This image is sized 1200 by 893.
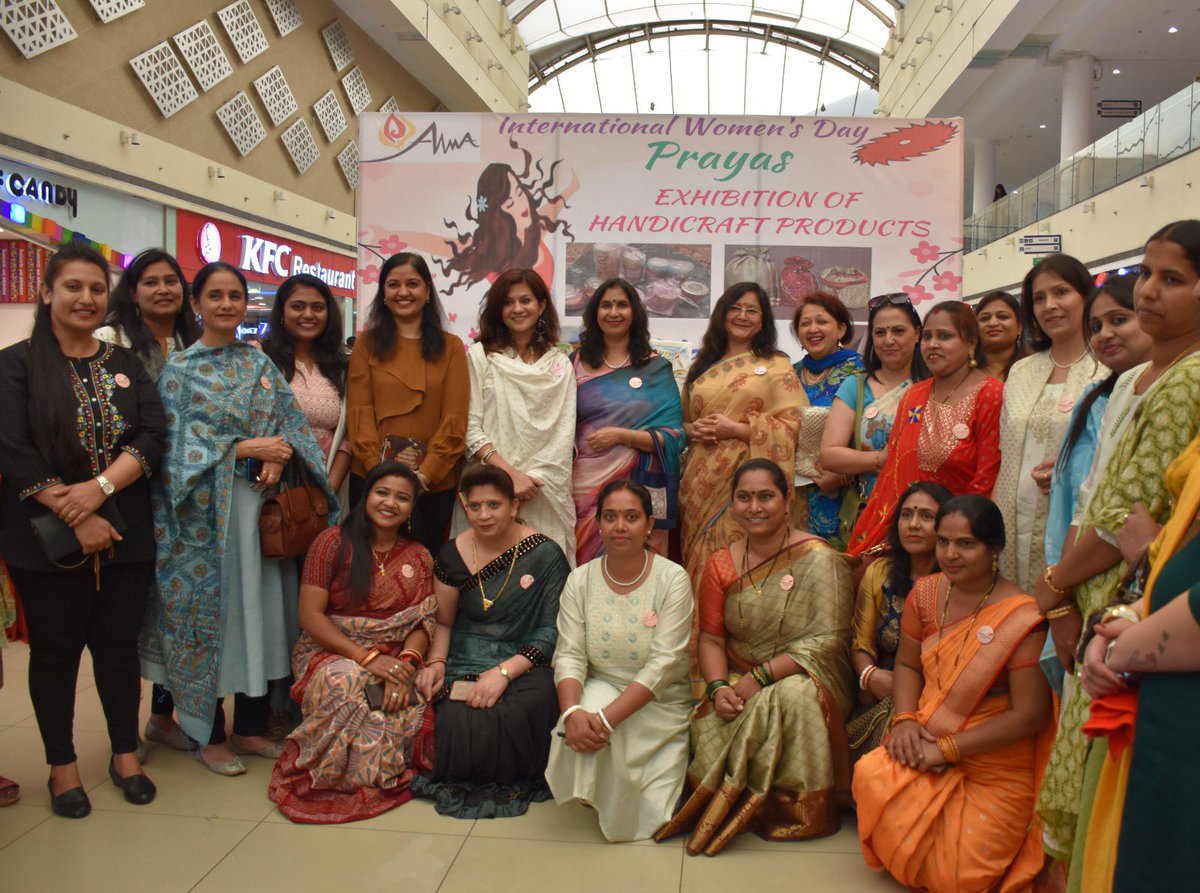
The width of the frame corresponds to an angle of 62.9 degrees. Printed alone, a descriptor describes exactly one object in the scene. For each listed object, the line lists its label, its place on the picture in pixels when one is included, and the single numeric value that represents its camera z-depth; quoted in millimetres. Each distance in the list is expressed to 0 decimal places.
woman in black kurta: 2516
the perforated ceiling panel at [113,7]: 6934
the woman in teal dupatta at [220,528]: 2871
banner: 4340
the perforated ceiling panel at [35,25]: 6062
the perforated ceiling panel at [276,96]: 9508
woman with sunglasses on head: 3127
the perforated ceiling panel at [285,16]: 9625
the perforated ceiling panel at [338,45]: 10820
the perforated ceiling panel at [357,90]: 11328
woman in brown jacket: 3197
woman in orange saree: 2213
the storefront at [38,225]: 5680
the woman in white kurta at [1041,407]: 2537
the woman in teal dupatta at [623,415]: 3312
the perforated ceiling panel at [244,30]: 8805
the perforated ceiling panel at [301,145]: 10172
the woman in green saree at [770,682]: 2506
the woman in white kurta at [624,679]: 2535
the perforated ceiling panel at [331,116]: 10750
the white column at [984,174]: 16703
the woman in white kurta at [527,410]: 3279
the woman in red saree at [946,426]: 2760
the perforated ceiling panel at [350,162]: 11508
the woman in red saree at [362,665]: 2701
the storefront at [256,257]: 8578
